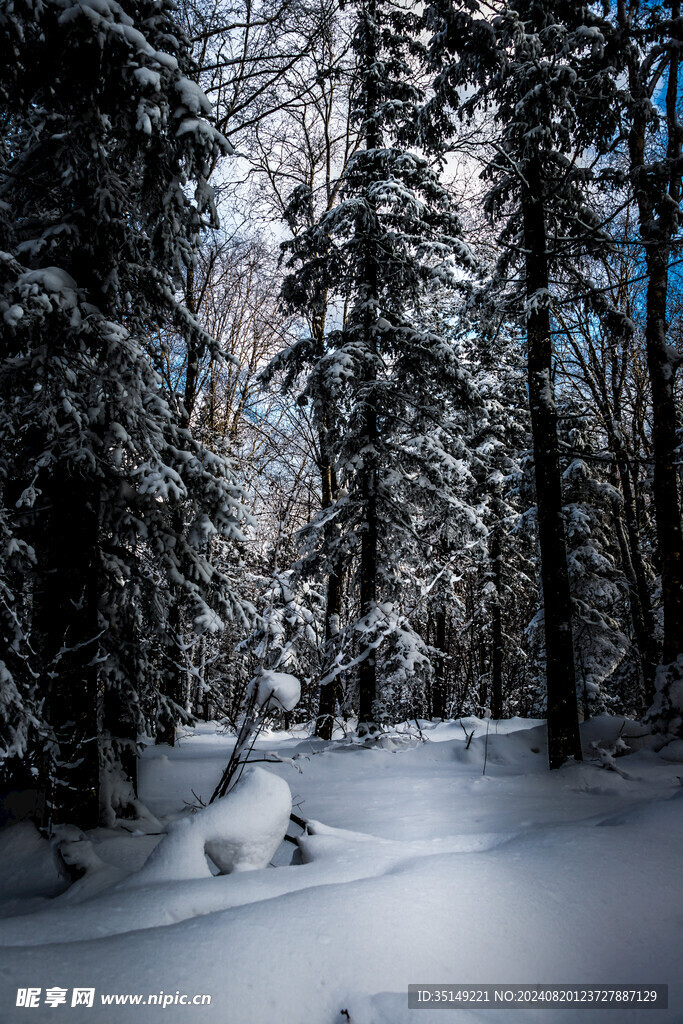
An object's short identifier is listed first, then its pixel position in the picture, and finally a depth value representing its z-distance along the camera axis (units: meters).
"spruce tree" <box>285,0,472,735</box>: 9.62
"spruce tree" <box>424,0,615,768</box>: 6.83
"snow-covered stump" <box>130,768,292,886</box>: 3.01
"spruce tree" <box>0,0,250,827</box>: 4.38
